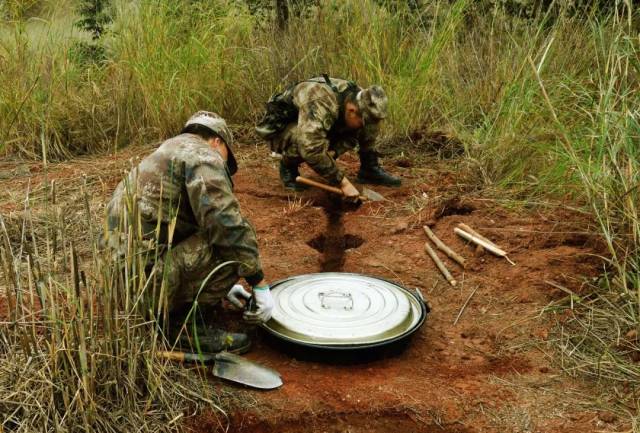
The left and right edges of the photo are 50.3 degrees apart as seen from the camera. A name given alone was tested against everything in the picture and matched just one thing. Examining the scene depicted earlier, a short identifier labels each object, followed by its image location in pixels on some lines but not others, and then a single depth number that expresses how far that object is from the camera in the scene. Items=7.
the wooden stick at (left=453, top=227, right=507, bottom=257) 4.08
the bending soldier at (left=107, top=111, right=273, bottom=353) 2.98
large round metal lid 3.22
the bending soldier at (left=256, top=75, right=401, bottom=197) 4.93
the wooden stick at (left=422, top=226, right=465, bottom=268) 4.14
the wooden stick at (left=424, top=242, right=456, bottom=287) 4.00
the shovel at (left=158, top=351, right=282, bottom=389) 2.96
